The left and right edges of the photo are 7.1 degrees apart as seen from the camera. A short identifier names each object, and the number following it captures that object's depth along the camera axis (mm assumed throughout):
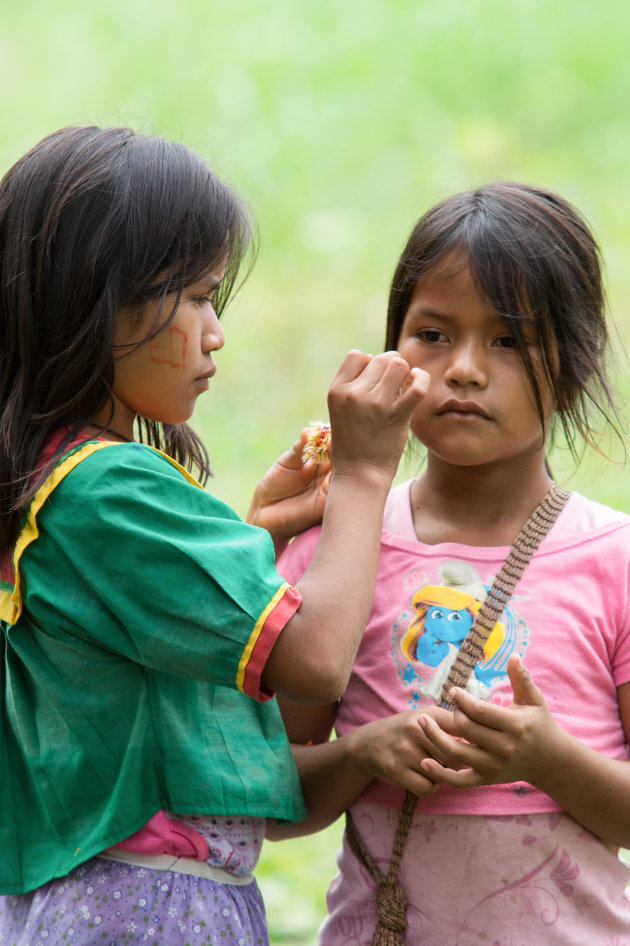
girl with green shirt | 3175
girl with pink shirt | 3247
